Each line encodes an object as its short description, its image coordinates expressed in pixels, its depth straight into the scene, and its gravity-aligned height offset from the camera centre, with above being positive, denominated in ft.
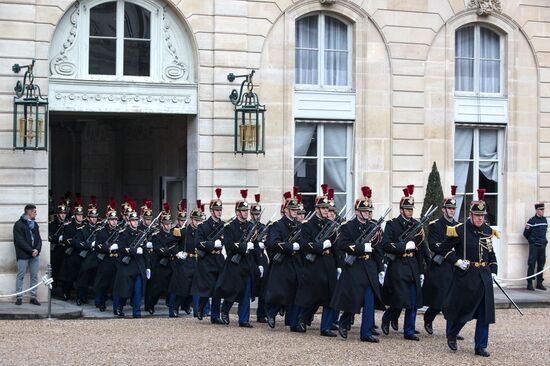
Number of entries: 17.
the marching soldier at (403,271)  51.96 -2.93
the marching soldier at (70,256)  69.36 -3.20
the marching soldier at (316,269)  54.13 -2.98
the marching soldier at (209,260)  57.47 -2.79
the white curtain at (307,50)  74.28 +9.51
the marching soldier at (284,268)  55.21 -3.02
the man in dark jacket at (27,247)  63.67 -2.46
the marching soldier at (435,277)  53.52 -3.29
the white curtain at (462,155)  78.07 +3.22
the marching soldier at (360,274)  51.08 -3.03
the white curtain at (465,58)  78.28 +9.54
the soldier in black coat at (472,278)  47.55 -2.94
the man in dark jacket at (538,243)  76.59 -2.42
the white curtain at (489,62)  78.89 +9.38
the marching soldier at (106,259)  64.39 -3.11
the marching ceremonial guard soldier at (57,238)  70.85 -2.23
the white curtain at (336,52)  75.05 +9.47
